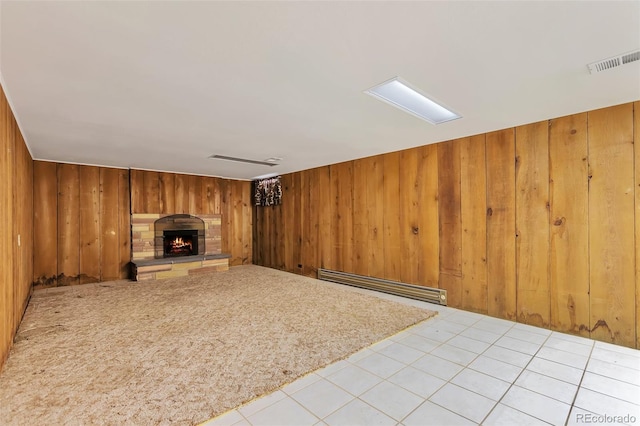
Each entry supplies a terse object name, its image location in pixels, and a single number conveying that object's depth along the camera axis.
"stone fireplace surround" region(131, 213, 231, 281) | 5.74
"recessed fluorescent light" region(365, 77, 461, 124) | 2.37
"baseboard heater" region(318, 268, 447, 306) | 4.08
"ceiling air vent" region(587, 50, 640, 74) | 1.87
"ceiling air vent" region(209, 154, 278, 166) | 4.86
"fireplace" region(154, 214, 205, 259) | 6.37
